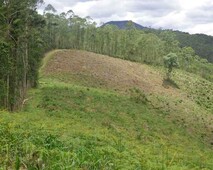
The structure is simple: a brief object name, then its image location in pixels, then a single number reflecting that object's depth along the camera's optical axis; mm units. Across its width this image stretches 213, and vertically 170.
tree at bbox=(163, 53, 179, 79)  48569
